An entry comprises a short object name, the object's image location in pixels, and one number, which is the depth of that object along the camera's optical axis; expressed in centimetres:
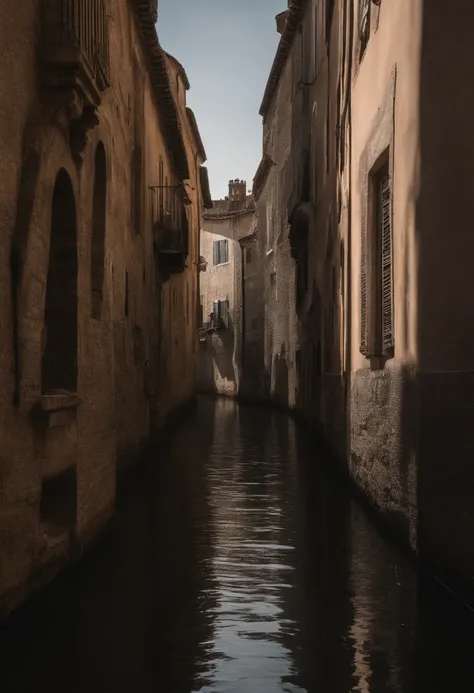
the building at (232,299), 4391
